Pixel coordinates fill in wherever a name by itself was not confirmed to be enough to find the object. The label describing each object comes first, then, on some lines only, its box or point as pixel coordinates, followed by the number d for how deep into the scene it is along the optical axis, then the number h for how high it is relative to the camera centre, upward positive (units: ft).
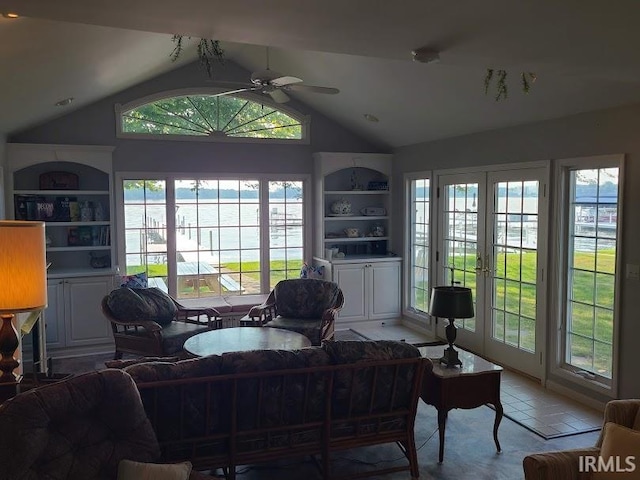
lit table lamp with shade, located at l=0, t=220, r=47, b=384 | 8.35 -0.97
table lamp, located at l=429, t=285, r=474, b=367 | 12.34 -2.15
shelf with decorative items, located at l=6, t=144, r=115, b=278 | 19.85 +0.48
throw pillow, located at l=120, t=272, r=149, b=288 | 20.04 -2.52
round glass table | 14.64 -3.55
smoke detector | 9.71 +2.80
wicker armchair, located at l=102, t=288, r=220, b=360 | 17.29 -3.62
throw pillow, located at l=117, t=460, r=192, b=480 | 7.61 -3.58
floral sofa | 9.59 -3.49
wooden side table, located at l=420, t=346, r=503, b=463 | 11.90 -3.85
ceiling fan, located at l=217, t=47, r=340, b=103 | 14.56 +3.45
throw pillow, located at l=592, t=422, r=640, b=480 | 7.62 -3.40
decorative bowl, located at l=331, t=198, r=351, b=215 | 24.66 +0.22
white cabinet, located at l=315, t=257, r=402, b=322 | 23.73 -3.24
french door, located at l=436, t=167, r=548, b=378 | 17.29 -1.51
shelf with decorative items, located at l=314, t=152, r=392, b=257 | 24.07 +0.48
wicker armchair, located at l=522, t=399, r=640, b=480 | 7.90 -3.62
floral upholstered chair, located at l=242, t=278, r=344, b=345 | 18.89 -3.25
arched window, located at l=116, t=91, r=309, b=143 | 21.97 +3.86
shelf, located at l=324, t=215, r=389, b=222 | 24.49 -0.25
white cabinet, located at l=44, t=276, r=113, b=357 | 19.71 -3.76
